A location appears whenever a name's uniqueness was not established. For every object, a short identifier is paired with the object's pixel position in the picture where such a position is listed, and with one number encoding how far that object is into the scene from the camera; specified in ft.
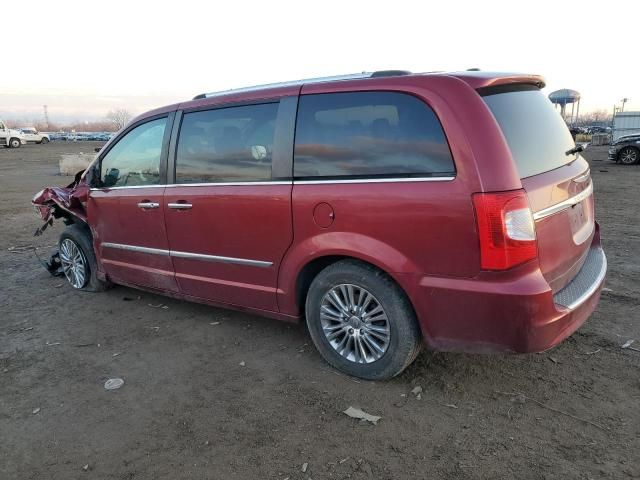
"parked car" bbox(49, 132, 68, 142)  217.97
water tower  159.33
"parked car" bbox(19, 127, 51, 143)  160.91
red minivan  8.96
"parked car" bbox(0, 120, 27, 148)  139.79
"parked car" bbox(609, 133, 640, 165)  64.80
